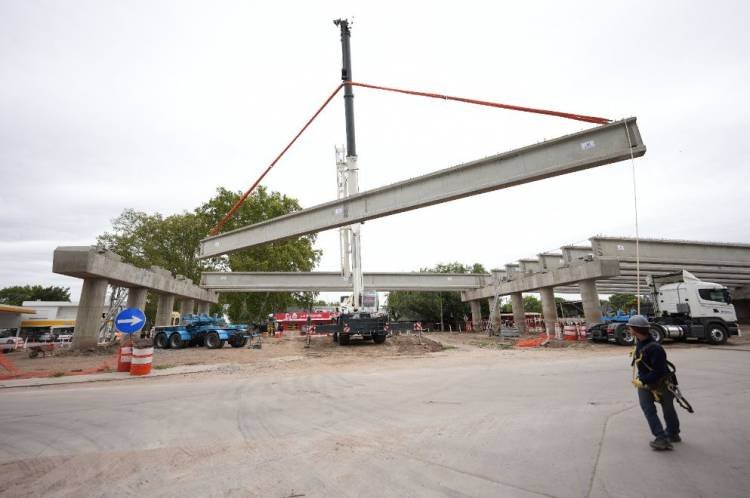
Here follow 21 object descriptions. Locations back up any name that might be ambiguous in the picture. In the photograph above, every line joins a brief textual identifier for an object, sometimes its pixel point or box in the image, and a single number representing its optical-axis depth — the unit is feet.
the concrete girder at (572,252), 77.25
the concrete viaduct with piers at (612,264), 70.38
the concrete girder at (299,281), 105.91
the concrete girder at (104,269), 51.62
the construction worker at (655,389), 13.01
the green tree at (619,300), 275.92
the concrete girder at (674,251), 70.33
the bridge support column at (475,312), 136.56
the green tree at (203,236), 118.73
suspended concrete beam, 38.19
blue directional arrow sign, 31.86
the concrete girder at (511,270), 105.24
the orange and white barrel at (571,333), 73.37
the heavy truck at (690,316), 56.44
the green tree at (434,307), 159.94
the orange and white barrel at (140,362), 36.45
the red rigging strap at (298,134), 71.77
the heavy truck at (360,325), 64.34
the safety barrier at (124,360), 38.55
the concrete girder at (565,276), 69.41
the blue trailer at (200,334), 65.57
